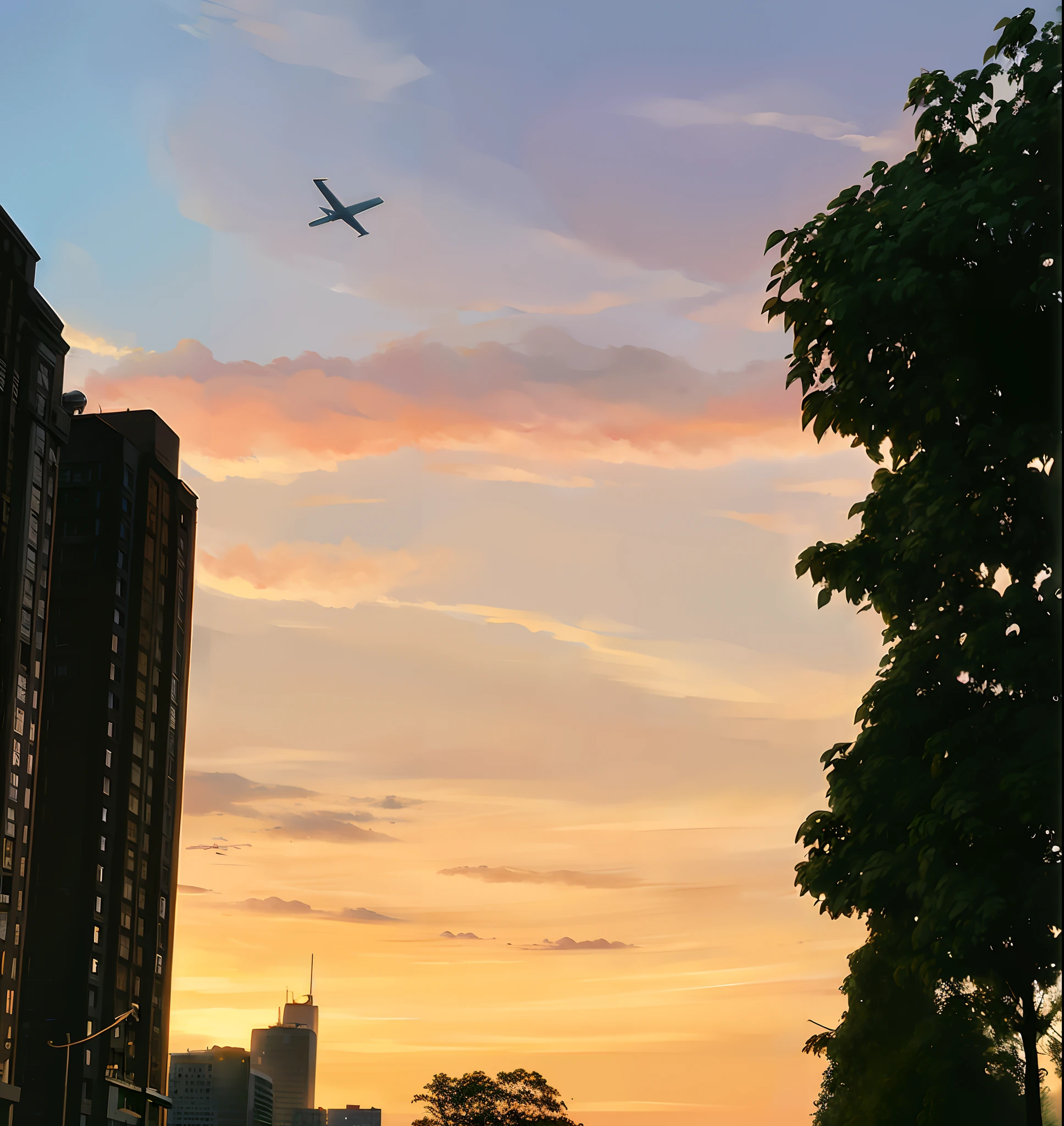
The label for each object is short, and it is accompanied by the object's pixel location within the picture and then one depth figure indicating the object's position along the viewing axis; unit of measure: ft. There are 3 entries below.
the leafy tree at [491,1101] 339.57
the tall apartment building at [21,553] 289.53
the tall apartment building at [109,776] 332.39
